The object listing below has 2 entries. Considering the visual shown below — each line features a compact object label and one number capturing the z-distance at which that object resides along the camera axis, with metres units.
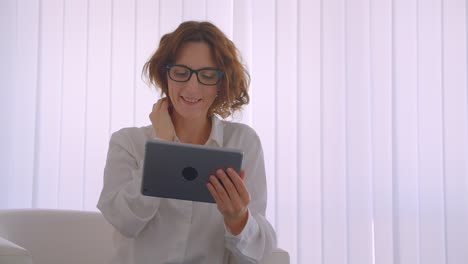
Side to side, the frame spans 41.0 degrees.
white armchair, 1.97
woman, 1.61
